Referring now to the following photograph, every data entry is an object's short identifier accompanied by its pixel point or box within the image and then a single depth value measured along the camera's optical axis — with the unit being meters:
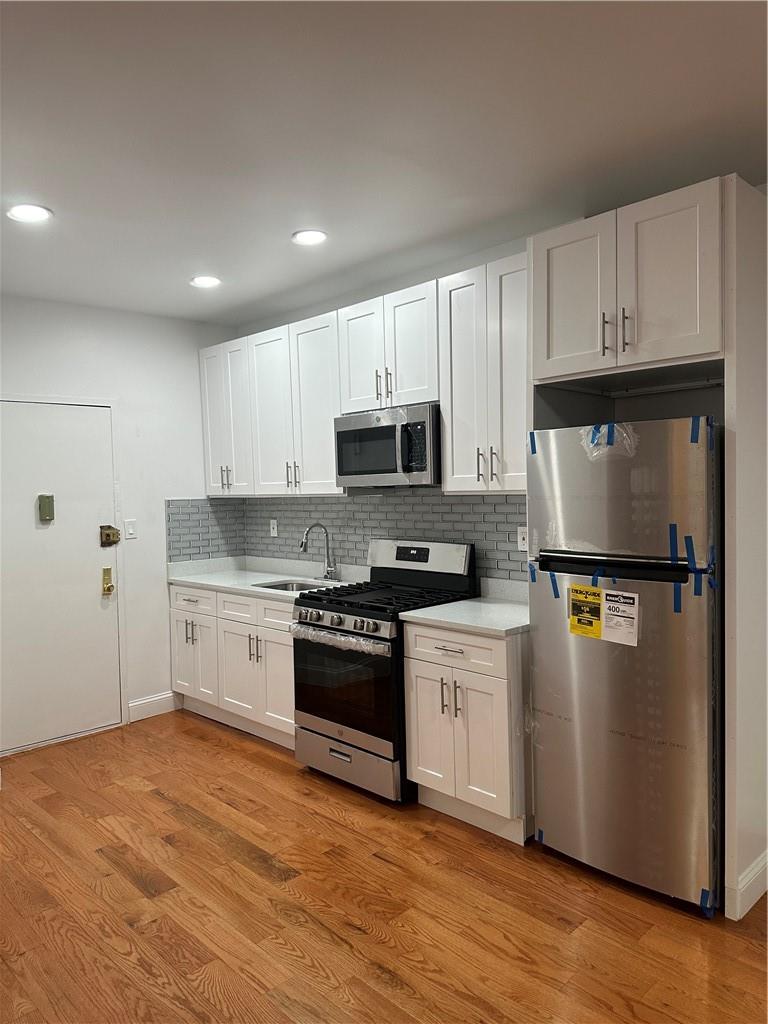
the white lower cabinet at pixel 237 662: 4.03
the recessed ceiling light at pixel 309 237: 3.34
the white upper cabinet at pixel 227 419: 4.73
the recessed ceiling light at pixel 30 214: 2.95
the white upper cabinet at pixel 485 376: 3.14
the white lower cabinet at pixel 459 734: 2.94
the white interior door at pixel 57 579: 4.23
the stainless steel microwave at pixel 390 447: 3.48
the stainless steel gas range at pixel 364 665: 3.31
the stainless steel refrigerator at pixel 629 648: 2.40
